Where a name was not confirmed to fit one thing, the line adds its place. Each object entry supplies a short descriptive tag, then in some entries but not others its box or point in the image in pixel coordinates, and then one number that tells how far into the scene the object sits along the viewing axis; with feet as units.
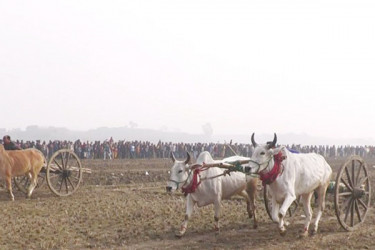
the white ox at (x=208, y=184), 36.68
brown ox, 53.78
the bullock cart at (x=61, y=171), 56.08
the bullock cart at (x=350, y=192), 36.29
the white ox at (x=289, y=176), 33.58
